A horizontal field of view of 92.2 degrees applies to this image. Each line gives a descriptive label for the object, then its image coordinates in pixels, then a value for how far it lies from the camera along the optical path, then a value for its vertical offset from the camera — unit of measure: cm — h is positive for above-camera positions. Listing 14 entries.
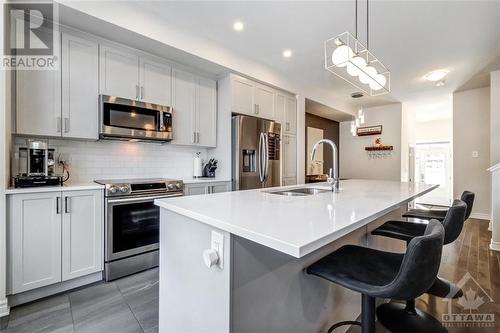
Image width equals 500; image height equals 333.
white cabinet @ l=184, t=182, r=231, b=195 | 302 -30
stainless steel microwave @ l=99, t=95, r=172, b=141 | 256 +52
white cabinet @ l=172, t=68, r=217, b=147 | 322 +80
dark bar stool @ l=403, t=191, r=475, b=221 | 197 -46
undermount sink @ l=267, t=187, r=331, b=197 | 215 -24
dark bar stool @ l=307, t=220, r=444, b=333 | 88 -49
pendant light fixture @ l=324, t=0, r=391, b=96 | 190 +85
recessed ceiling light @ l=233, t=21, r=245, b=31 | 269 +159
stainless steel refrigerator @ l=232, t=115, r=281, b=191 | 345 +19
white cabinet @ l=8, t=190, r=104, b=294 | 187 -61
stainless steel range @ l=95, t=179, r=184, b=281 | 233 -61
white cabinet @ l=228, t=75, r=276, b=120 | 353 +105
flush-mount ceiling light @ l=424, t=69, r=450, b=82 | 404 +157
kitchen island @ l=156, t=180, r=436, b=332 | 93 -44
